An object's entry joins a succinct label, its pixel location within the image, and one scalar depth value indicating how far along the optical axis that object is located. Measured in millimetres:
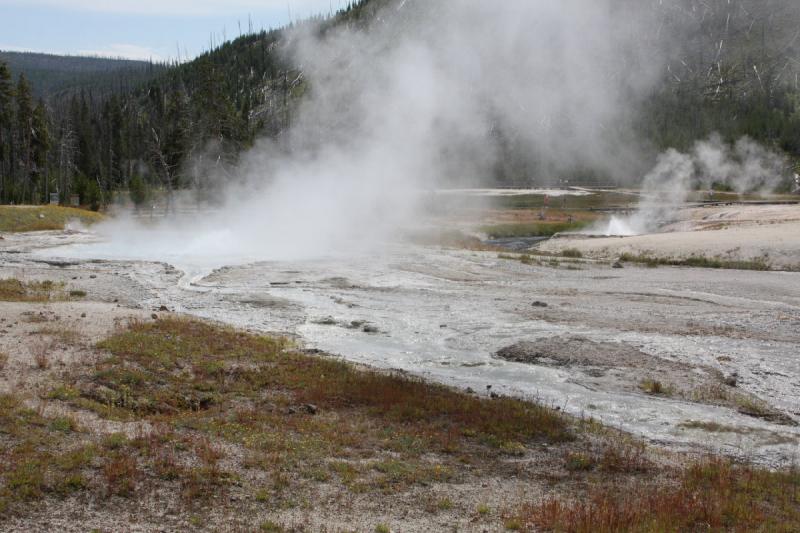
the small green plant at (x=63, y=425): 10047
